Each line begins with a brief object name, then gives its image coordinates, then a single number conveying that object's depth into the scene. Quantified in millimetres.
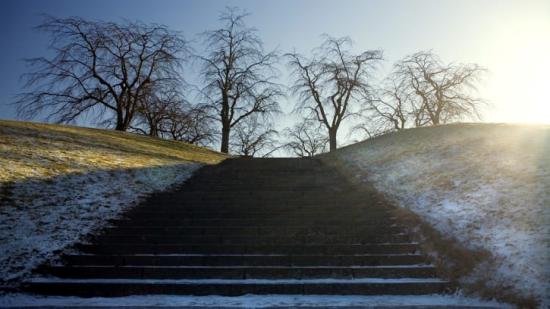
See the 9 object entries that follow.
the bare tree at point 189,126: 32250
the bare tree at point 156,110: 30864
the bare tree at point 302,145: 55281
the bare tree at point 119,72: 27609
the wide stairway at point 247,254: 6434
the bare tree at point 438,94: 33312
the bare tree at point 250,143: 46844
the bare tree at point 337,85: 30453
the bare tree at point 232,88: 32000
